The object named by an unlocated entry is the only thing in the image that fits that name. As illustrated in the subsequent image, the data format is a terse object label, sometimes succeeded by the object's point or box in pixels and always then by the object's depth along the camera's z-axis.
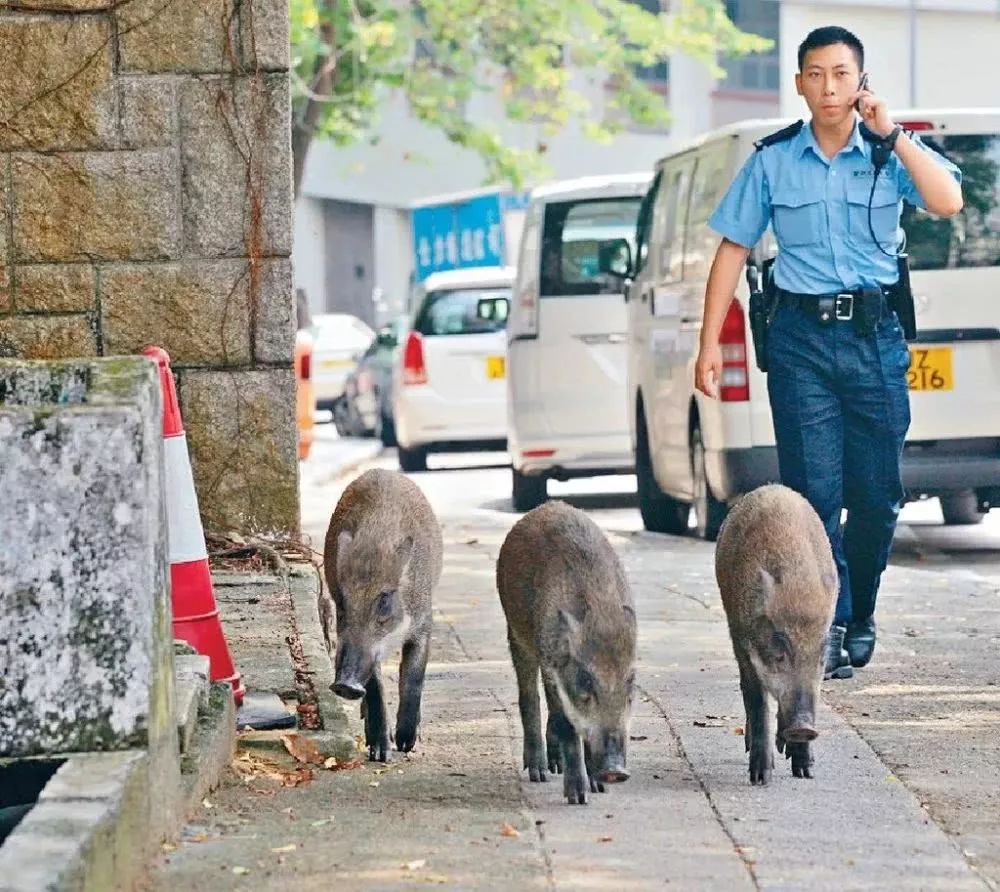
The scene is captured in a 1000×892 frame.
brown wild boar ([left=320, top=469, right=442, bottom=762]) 13.86
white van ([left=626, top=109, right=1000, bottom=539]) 24.98
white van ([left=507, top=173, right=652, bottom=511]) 33.72
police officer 16.53
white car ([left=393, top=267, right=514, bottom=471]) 45.03
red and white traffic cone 14.23
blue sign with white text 73.44
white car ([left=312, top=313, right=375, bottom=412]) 70.06
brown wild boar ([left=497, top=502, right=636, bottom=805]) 12.53
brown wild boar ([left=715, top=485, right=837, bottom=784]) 13.42
